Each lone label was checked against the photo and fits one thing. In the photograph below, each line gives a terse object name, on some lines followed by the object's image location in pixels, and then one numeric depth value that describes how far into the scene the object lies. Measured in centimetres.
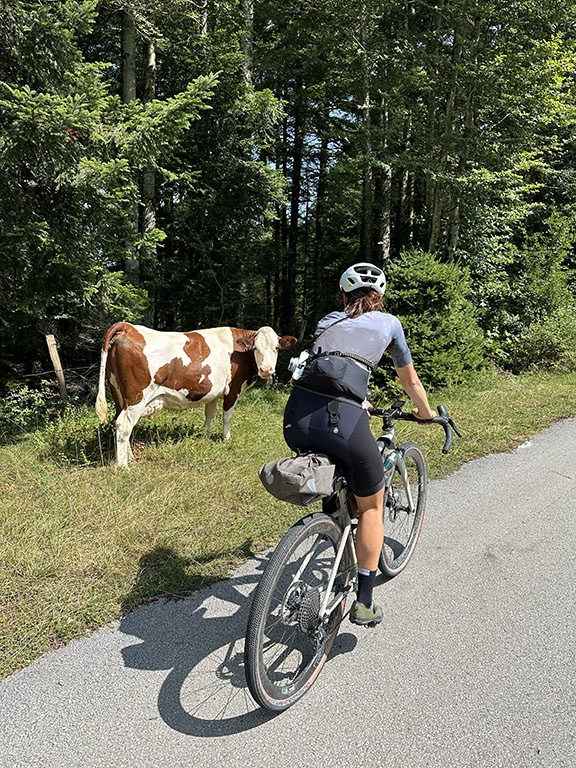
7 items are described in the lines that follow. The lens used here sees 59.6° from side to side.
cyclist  246
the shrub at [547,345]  1176
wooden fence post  680
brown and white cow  543
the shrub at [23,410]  681
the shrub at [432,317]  884
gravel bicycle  216
